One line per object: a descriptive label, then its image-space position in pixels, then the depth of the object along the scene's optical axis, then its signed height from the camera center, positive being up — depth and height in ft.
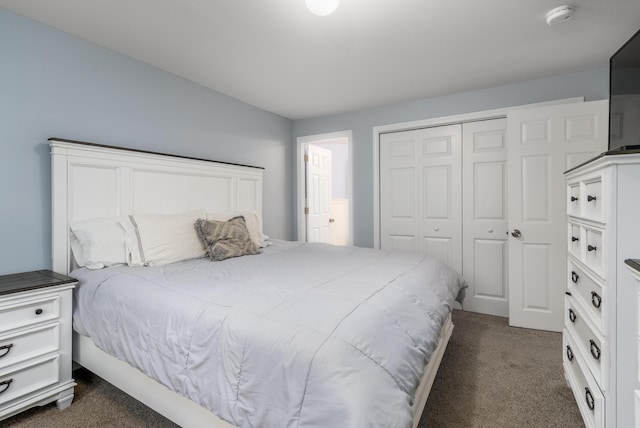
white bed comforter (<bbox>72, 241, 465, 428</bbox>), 3.07 -1.58
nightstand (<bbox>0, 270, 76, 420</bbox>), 5.16 -2.34
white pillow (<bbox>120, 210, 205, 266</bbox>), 7.02 -0.68
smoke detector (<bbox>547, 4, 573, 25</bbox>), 6.14 +4.04
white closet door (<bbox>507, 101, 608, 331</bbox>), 8.67 +0.44
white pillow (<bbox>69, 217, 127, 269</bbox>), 6.67 -0.72
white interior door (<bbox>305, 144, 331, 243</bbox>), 14.49 +0.95
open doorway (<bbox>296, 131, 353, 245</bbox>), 13.46 +1.01
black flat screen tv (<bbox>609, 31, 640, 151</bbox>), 5.38 +2.14
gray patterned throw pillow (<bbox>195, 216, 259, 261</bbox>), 7.94 -0.76
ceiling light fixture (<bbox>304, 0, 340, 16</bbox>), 5.23 +3.57
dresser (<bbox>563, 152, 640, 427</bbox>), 3.68 -1.02
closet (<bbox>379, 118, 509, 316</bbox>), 10.58 +0.42
